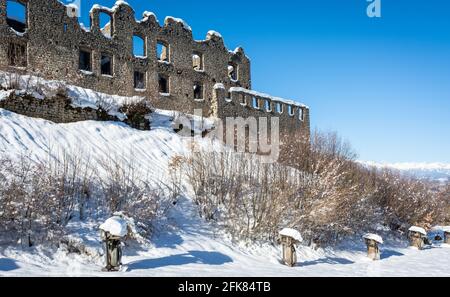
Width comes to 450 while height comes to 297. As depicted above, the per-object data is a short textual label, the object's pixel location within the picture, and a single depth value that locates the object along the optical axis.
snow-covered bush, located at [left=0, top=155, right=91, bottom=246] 8.65
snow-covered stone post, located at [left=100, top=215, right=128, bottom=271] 7.96
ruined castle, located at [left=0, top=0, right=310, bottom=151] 18.91
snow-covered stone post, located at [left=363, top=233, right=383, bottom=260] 13.12
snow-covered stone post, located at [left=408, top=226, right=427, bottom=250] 16.69
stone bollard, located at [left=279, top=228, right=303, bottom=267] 10.30
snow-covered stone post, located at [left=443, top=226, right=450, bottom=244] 17.88
